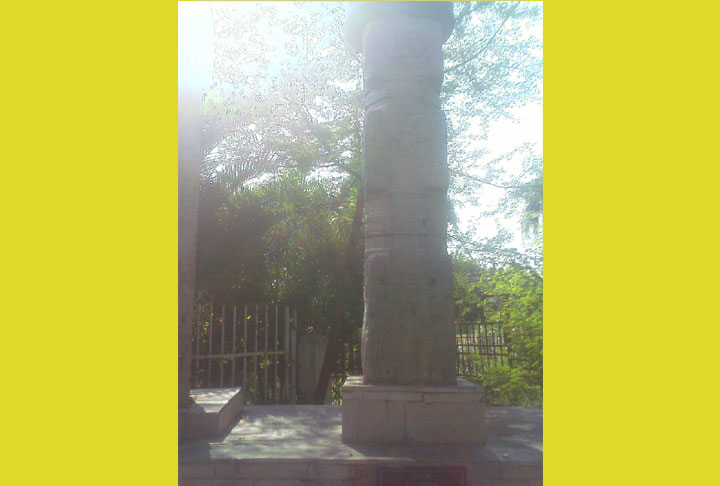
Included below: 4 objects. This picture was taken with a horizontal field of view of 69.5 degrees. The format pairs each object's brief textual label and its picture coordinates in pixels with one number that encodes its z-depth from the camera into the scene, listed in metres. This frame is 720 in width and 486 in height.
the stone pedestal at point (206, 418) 3.96
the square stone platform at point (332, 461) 3.21
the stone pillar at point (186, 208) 4.33
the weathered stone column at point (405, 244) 3.67
